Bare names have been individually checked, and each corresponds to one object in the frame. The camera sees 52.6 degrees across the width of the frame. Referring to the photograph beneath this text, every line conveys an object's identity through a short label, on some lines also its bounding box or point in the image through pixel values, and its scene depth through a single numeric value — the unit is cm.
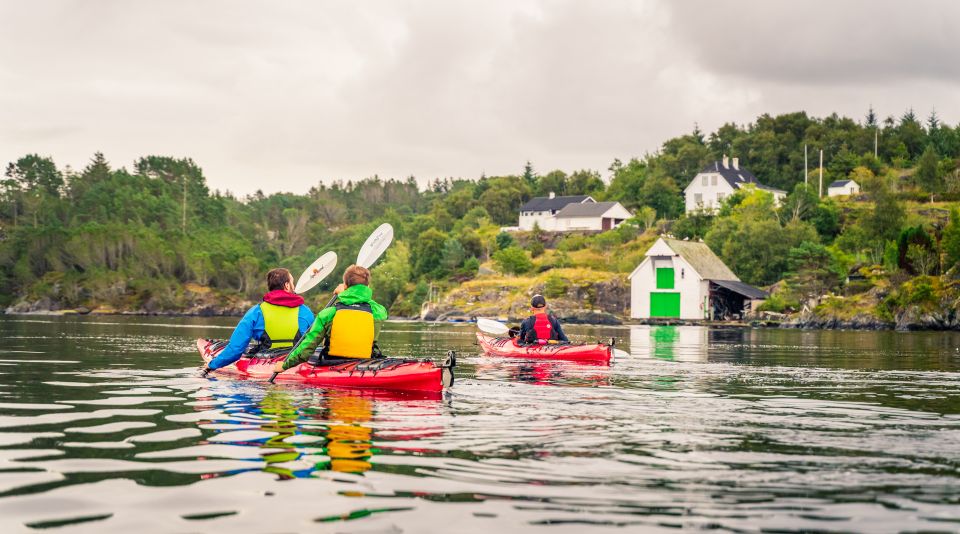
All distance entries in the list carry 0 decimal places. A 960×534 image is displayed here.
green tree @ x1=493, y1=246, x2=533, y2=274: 10312
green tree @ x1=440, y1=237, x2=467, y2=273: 11081
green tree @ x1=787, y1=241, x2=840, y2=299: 7881
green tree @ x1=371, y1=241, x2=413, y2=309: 11100
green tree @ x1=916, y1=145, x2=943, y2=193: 10019
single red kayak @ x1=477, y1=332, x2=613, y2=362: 2409
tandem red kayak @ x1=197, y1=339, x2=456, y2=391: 1524
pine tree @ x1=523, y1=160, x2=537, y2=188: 16000
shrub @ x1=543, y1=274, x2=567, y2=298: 9194
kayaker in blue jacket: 1691
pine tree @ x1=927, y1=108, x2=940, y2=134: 12990
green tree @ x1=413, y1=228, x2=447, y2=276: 11194
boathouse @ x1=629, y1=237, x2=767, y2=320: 8219
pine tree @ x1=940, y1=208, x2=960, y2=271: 6825
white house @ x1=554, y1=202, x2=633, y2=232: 11931
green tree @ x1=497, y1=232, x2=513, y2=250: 11450
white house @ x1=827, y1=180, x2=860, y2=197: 10927
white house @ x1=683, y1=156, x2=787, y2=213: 11288
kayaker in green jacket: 1516
